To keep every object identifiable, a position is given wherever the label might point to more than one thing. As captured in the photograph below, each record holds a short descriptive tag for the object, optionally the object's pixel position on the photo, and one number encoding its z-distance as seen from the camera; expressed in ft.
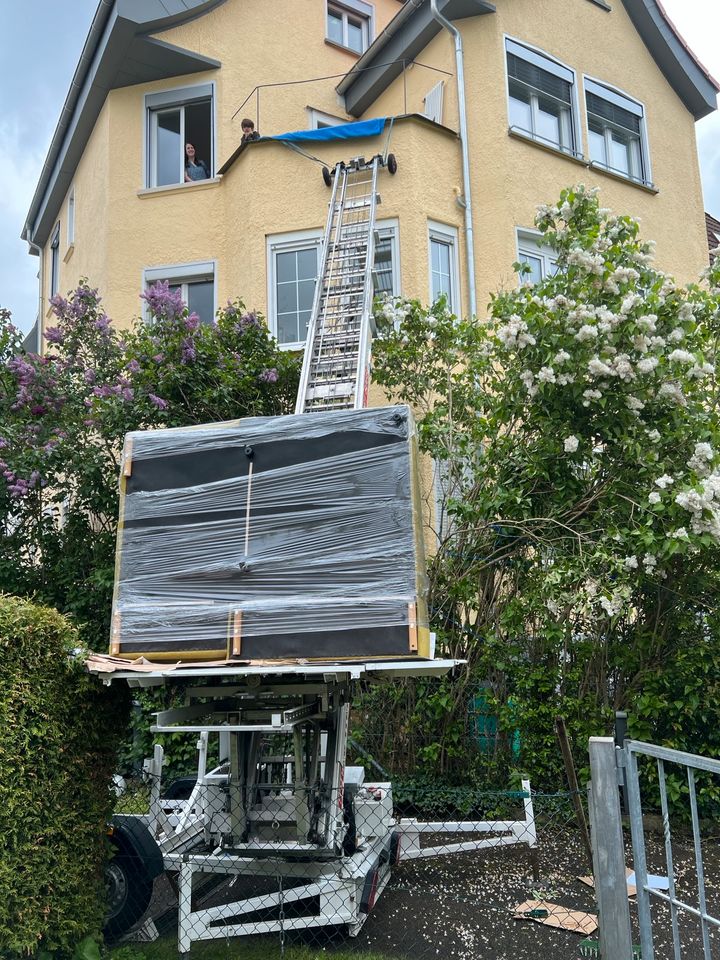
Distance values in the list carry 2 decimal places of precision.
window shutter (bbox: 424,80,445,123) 41.91
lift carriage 14.94
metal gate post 11.37
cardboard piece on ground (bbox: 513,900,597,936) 18.21
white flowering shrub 22.02
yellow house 39.65
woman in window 43.93
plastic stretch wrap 14.93
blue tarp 39.42
